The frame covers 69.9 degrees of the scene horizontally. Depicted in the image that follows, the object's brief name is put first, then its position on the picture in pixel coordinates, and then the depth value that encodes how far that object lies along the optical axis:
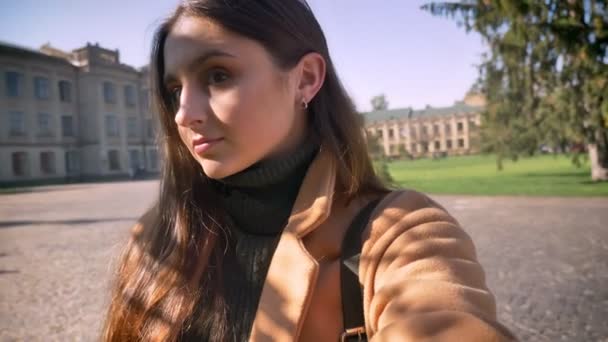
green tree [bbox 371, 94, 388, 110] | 79.12
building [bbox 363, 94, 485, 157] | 80.88
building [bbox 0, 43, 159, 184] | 32.16
